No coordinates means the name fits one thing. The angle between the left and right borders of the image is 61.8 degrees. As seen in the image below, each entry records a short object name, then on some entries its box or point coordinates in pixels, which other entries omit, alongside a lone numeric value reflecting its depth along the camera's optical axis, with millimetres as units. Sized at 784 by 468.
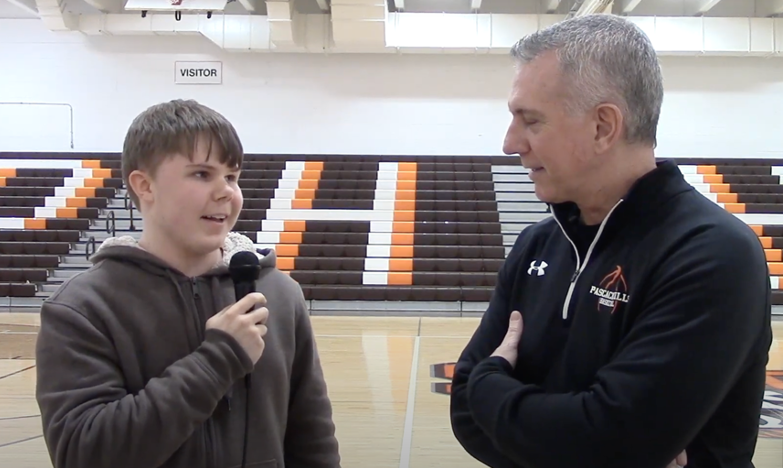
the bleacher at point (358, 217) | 8930
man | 1038
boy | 1159
